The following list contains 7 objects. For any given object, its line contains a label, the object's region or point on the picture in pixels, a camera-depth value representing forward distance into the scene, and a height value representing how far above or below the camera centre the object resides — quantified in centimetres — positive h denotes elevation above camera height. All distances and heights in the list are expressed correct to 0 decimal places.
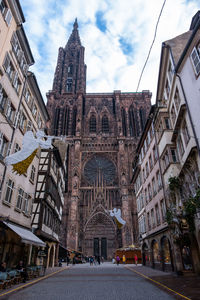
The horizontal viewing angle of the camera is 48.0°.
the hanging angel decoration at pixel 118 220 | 2448 +481
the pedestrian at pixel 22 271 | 1144 +0
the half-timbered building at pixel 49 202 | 1944 +595
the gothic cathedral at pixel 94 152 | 3969 +2212
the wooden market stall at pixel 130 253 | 3134 +207
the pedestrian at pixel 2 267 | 1043 +17
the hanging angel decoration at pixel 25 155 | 1009 +463
